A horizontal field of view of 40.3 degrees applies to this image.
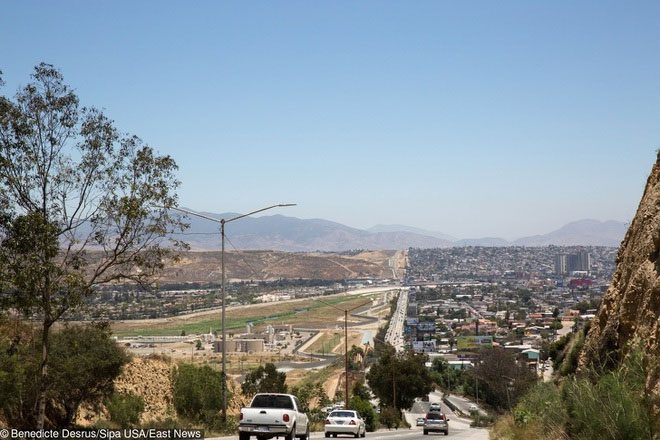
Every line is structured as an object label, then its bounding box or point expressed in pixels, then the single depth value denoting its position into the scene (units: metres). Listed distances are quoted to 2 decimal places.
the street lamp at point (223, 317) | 34.69
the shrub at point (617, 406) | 14.98
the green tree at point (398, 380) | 86.31
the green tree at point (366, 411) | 57.11
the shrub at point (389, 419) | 66.12
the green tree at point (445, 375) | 129.38
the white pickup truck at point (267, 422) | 25.28
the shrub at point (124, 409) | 38.06
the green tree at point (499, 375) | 92.00
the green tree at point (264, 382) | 62.58
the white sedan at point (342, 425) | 36.94
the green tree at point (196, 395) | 44.50
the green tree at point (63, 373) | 31.84
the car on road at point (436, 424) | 47.06
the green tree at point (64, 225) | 23.70
